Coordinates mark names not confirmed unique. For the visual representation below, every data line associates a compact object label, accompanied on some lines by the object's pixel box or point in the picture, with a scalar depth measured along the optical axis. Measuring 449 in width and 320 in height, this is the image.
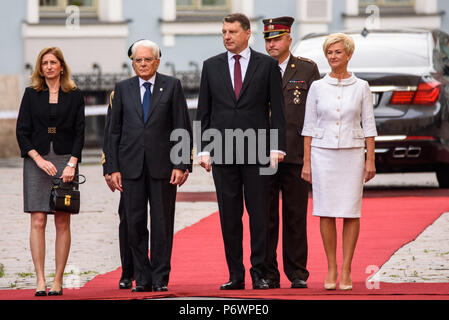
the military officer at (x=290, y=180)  17.33
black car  28.08
